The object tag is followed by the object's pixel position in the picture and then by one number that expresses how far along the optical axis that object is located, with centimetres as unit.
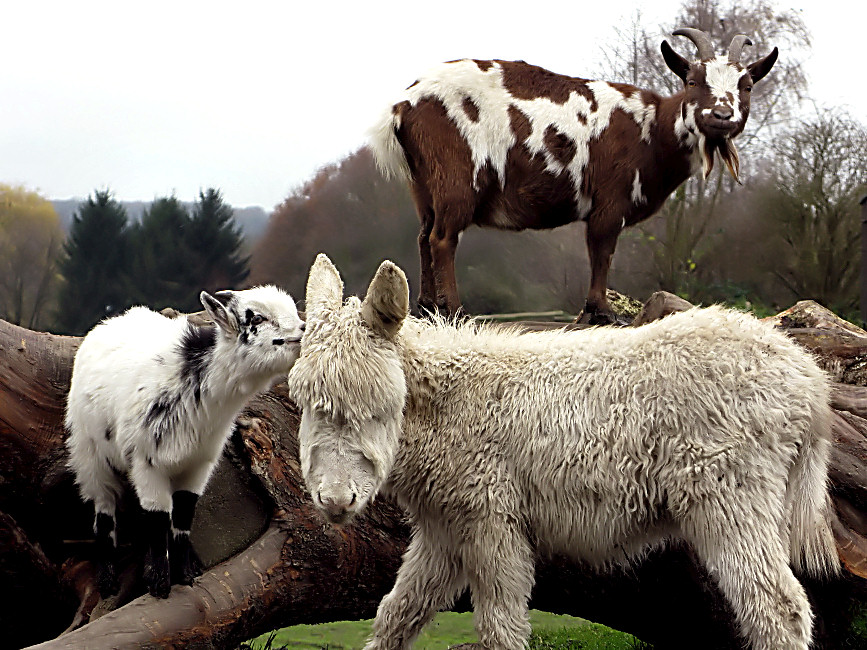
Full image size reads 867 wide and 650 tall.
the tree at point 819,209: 1597
